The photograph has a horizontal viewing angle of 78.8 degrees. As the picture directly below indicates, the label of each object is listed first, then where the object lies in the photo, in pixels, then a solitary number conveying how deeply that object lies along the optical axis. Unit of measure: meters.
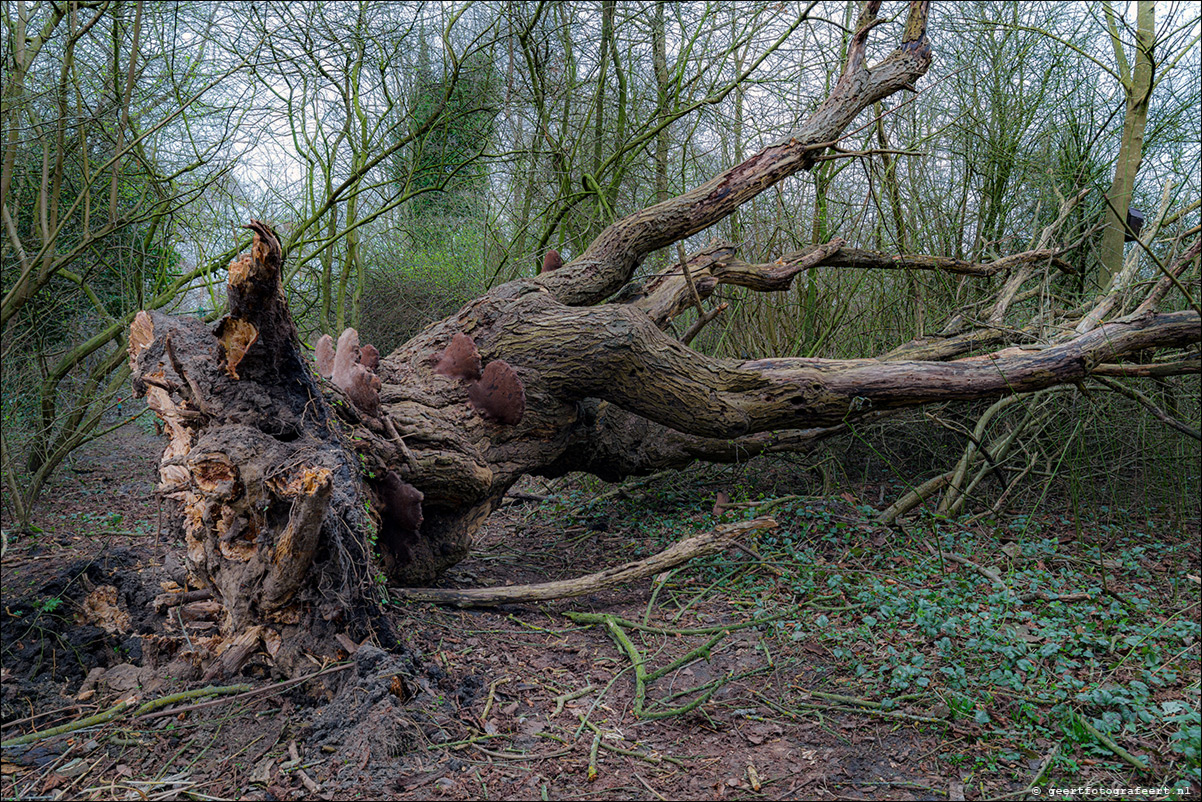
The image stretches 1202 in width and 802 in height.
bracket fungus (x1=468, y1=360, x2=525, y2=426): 4.07
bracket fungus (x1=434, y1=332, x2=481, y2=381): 4.08
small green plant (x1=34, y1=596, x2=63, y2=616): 2.94
